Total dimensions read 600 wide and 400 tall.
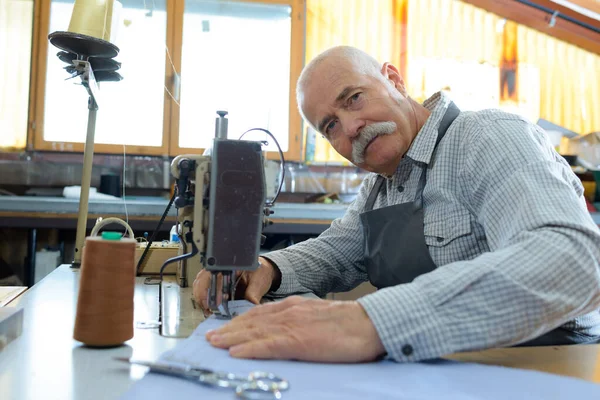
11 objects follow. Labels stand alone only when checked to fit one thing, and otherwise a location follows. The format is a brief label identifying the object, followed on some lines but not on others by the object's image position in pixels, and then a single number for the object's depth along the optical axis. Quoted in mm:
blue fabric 687
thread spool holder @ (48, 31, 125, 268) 1766
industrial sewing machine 1093
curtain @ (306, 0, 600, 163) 4324
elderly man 837
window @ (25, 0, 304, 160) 3883
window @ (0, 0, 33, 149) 3900
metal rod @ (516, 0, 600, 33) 4547
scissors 669
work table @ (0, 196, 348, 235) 3357
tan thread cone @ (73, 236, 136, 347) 873
